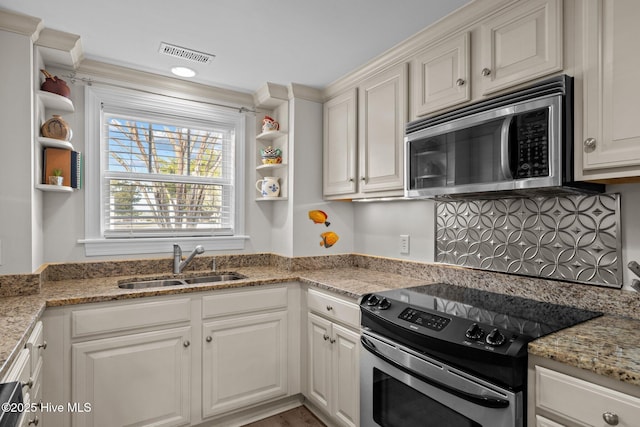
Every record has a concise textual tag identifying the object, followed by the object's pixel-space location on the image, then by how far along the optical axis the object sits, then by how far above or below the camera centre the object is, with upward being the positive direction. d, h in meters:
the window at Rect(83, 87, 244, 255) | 2.46 +0.27
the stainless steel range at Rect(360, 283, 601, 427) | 1.23 -0.55
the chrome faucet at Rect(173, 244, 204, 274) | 2.56 -0.33
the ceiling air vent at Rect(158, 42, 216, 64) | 2.14 +0.93
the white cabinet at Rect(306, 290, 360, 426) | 1.99 -0.89
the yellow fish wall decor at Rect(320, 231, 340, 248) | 2.87 -0.23
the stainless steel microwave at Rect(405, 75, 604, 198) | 1.39 +0.26
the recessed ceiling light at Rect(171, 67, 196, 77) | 2.45 +0.92
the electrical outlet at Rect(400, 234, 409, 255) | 2.52 -0.23
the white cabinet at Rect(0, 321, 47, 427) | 1.25 -0.61
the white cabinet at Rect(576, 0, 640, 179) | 1.25 +0.42
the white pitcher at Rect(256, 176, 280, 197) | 2.86 +0.17
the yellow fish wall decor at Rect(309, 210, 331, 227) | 2.83 -0.06
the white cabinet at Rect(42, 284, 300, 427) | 1.81 -0.81
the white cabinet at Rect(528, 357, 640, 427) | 1.00 -0.54
